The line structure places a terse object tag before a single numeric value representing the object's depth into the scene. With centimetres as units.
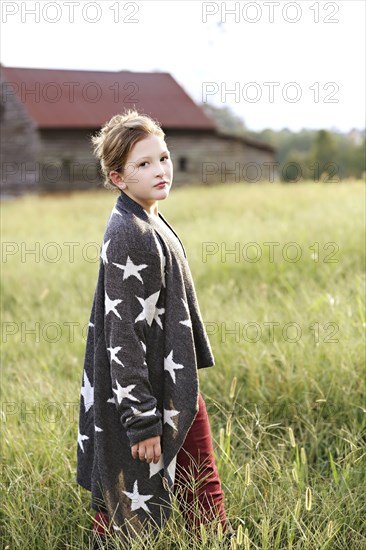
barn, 2319
